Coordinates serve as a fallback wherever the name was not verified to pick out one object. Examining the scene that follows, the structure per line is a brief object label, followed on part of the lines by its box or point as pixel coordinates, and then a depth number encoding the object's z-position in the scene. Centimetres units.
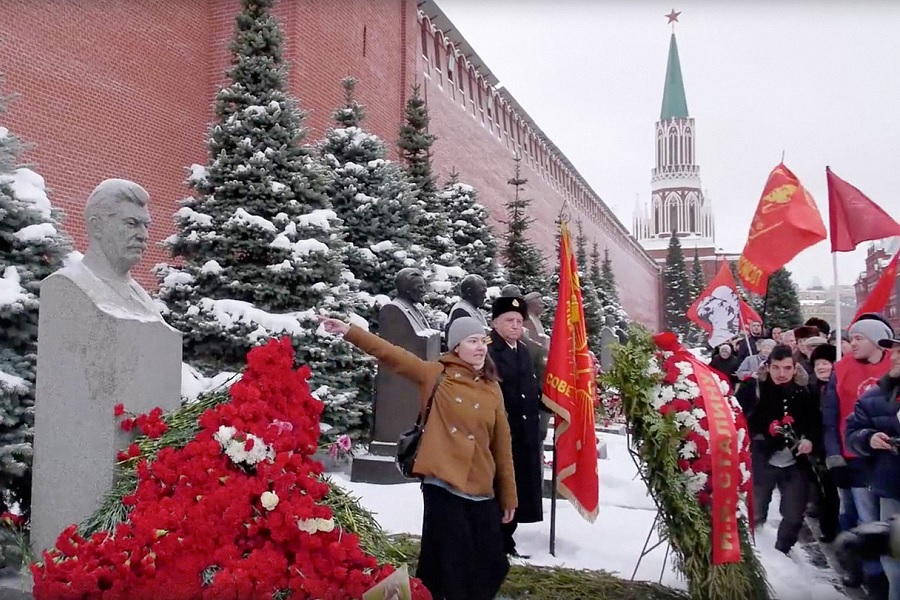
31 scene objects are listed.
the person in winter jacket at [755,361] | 838
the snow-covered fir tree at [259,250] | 856
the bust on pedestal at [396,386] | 736
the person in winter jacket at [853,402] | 474
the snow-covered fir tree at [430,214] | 1360
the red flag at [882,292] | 651
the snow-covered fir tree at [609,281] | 3918
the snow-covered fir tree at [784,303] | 3244
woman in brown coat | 352
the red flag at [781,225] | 668
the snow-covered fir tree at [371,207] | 1115
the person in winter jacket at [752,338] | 1029
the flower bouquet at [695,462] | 402
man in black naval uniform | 487
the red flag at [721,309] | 1086
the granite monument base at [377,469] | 734
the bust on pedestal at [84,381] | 345
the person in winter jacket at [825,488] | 584
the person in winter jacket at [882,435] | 402
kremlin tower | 10006
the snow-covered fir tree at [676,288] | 7006
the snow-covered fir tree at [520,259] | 1966
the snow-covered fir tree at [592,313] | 2562
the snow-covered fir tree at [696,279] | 6769
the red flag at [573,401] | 490
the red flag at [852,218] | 683
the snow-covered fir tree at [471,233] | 1728
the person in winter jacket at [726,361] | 995
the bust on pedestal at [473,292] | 662
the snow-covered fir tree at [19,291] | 399
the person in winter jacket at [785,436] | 541
